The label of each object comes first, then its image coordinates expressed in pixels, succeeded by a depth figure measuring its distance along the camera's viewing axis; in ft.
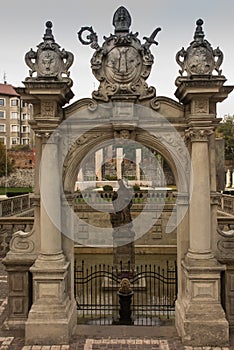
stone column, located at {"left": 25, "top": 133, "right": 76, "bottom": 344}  23.18
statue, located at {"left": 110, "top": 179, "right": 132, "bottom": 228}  42.50
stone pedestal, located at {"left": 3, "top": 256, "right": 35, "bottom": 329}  24.91
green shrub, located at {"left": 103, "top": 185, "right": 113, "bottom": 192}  87.63
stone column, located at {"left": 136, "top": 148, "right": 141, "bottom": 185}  120.99
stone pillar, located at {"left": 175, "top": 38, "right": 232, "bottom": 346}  22.58
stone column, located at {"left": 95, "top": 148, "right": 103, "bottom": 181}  112.16
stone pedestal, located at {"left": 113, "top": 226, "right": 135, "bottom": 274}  40.27
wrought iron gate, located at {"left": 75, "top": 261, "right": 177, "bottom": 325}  28.63
